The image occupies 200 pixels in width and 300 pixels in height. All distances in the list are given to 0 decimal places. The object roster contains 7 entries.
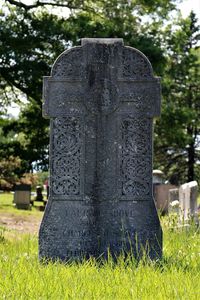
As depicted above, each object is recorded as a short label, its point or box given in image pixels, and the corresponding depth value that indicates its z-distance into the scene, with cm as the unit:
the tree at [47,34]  2003
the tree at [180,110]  2831
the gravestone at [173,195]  1792
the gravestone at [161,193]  2377
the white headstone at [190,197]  1272
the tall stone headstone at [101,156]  705
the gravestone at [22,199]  2759
